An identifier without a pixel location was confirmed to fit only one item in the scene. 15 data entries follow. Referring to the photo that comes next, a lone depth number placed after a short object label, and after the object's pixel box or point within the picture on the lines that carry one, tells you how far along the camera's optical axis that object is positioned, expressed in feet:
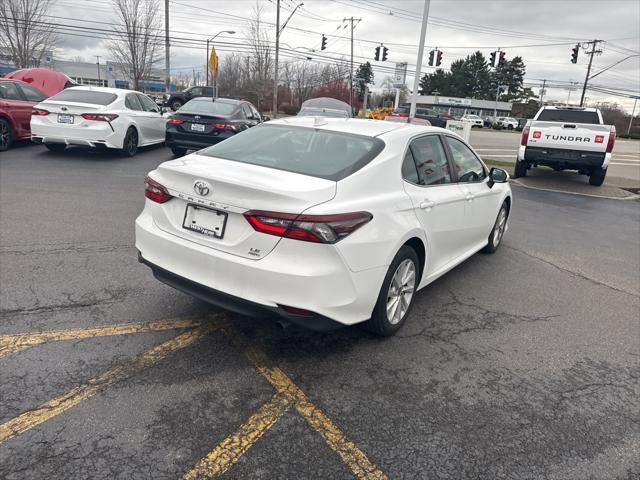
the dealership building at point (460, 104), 308.40
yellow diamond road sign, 71.32
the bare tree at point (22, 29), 91.91
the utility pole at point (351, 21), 174.07
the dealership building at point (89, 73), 290.27
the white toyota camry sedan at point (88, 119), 34.04
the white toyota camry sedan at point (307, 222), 9.73
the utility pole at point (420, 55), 56.85
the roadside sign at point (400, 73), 147.13
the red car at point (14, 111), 36.19
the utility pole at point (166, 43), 98.94
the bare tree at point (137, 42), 97.35
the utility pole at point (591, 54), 194.39
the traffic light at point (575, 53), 108.09
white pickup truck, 39.29
